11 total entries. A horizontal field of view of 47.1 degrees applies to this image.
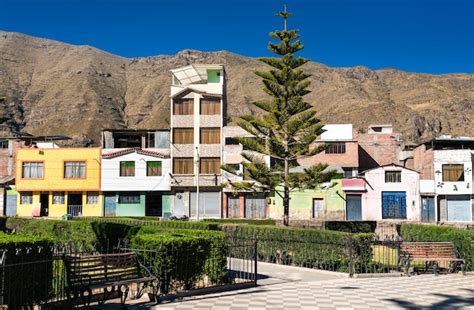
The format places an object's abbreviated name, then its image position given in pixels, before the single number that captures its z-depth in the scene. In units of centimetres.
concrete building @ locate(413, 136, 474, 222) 4284
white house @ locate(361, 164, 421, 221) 4309
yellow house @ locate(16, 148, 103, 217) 4759
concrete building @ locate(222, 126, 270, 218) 4572
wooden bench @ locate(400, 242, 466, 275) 1562
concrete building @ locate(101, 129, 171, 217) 4696
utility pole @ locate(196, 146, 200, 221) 4219
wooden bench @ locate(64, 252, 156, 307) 985
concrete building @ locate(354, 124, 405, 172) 5534
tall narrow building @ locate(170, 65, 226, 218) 4628
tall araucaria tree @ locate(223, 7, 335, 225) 3009
